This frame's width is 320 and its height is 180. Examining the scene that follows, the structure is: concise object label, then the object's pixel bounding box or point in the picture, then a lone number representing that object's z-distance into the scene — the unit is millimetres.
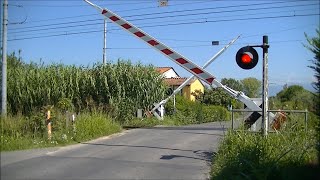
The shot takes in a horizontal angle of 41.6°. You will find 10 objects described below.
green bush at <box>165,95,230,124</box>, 32031
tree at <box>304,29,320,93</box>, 6355
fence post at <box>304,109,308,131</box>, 9452
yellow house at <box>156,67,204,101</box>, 53250
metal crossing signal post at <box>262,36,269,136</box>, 9836
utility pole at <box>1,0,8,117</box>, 16188
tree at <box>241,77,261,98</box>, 78969
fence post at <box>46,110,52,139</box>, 14208
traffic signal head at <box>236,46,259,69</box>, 9797
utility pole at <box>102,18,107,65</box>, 35719
